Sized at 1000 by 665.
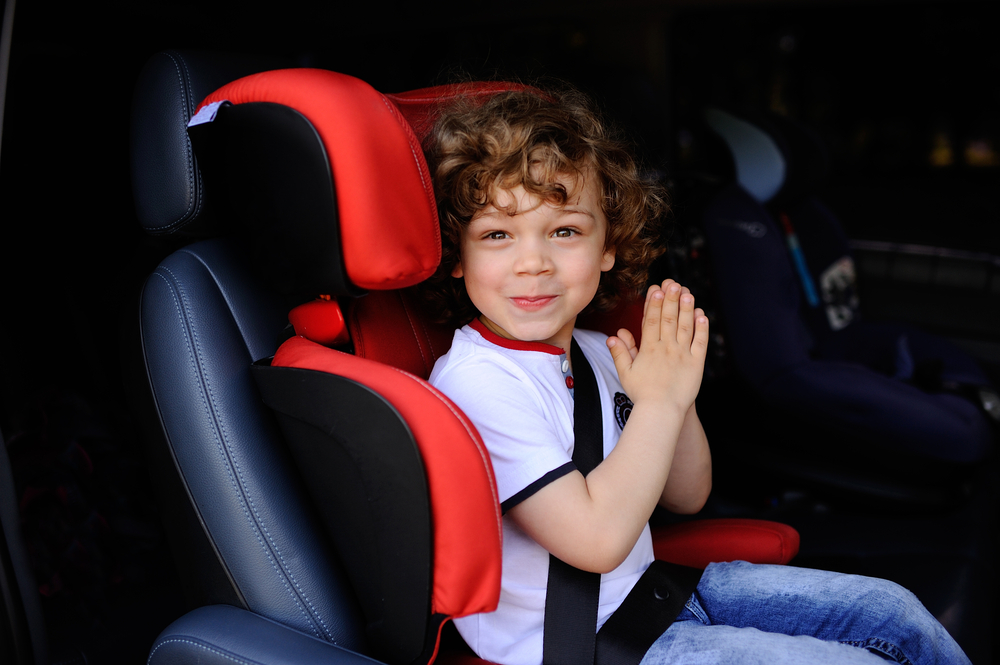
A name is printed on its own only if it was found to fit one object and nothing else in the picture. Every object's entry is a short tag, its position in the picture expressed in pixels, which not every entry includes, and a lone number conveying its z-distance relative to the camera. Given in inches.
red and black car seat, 30.9
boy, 34.7
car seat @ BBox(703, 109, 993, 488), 69.6
